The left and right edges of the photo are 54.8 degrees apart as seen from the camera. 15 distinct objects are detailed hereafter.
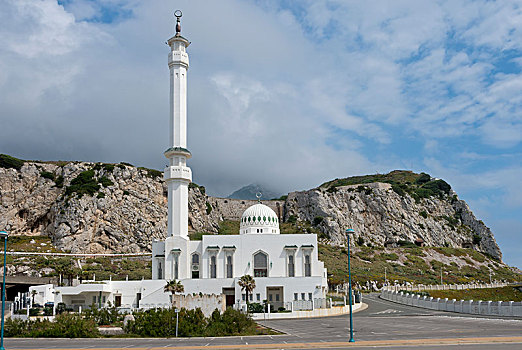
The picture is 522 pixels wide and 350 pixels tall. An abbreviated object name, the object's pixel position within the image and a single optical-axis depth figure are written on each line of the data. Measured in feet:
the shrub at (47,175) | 362.35
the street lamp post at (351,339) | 84.18
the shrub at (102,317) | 127.24
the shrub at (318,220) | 422.41
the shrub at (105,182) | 346.99
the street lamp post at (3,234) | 84.30
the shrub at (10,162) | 356.18
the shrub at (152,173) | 375.04
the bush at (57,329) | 104.68
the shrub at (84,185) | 338.34
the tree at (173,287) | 187.32
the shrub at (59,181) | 359.05
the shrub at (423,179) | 558.81
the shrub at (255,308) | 163.04
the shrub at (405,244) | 416.67
